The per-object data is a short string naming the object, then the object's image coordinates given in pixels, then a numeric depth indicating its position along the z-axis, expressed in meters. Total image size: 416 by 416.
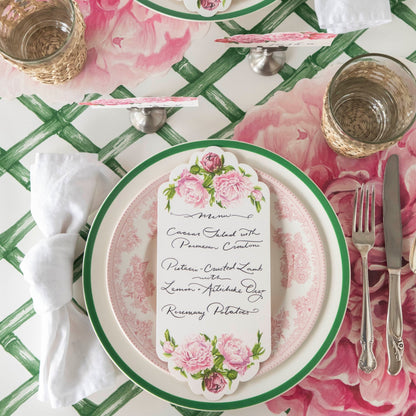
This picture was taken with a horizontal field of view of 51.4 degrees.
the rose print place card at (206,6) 0.67
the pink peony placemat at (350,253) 0.69
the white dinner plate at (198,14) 0.67
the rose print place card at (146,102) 0.62
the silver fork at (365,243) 0.67
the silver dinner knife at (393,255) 0.68
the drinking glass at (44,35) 0.67
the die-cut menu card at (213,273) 0.64
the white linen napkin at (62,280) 0.65
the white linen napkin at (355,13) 0.70
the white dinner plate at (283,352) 0.64
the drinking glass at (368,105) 0.63
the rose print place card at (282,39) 0.60
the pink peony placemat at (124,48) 0.76
